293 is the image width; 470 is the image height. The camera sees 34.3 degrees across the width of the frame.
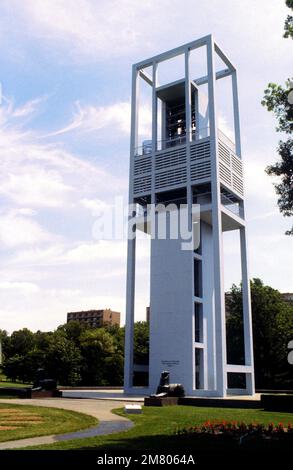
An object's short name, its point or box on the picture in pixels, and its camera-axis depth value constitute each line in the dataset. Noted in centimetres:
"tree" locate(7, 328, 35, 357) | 6956
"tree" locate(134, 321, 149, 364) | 6266
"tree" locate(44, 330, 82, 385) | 5362
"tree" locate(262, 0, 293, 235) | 1817
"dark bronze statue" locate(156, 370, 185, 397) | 2956
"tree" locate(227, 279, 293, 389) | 5353
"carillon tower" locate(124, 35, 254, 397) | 3825
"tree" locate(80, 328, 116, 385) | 5998
